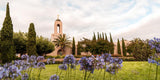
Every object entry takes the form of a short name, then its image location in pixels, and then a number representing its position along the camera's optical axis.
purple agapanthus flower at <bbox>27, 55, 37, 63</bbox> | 3.25
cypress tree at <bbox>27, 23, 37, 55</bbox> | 16.41
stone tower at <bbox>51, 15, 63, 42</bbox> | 31.76
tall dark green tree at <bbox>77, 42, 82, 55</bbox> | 32.09
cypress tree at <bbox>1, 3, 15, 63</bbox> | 13.27
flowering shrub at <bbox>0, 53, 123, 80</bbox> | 1.56
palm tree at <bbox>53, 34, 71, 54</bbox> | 30.56
